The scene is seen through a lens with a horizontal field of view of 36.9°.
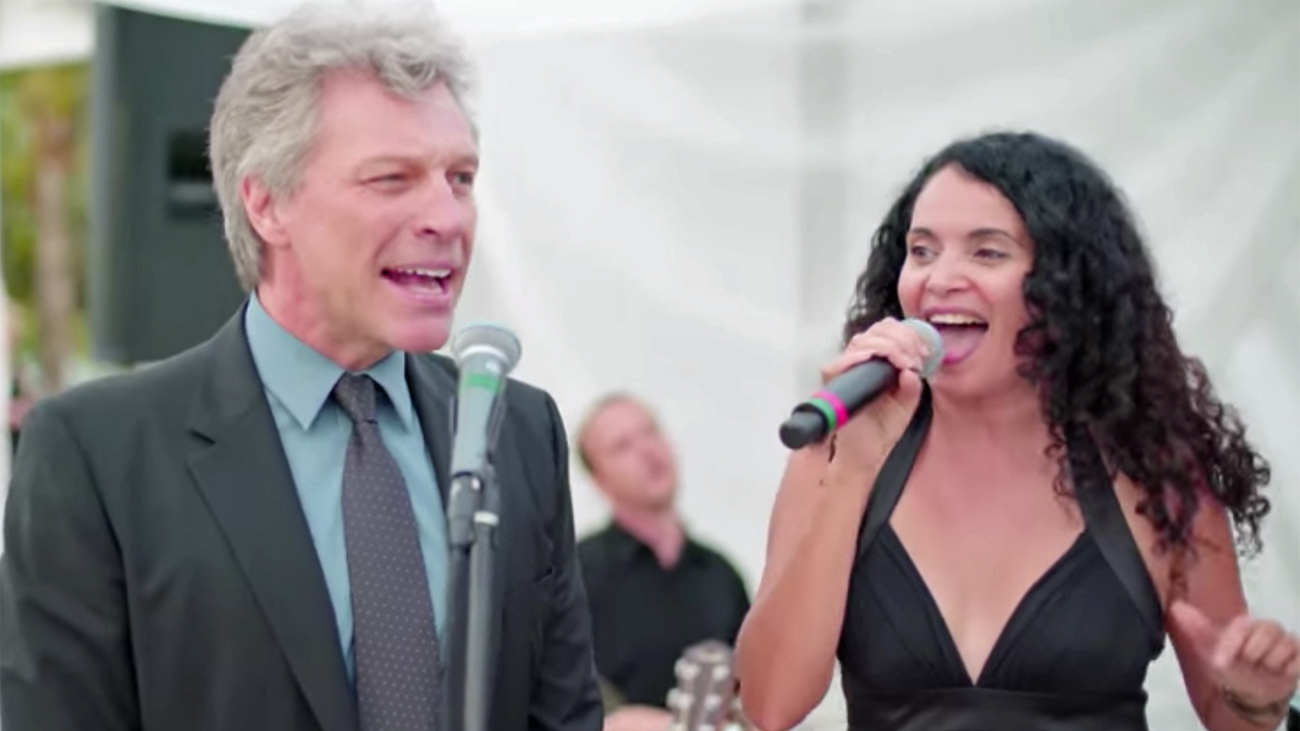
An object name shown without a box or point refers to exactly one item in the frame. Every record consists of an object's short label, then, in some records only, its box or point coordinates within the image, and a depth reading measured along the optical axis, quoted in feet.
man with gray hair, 7.98
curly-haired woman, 9.95
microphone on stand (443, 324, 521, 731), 6.66
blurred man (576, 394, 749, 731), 18.66
